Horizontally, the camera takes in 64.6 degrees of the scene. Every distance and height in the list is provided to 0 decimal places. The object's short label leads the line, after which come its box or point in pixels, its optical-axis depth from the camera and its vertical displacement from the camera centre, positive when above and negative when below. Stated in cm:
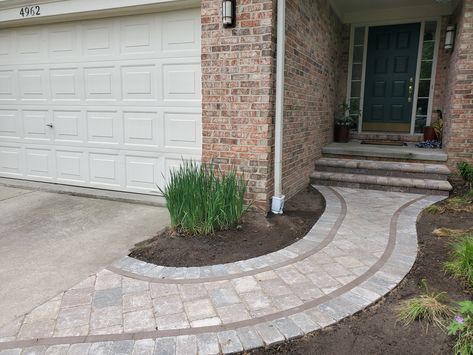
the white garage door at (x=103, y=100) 457 +12
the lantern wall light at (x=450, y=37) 592 +123
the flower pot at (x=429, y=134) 667 -33
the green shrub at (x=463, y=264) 262 -107
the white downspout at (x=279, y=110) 380 +2
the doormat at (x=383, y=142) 680 -52
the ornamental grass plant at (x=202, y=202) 346 -84
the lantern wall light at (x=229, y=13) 377 +98
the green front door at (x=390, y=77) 705 +72
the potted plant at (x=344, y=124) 714 -20
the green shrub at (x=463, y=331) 191 -114
